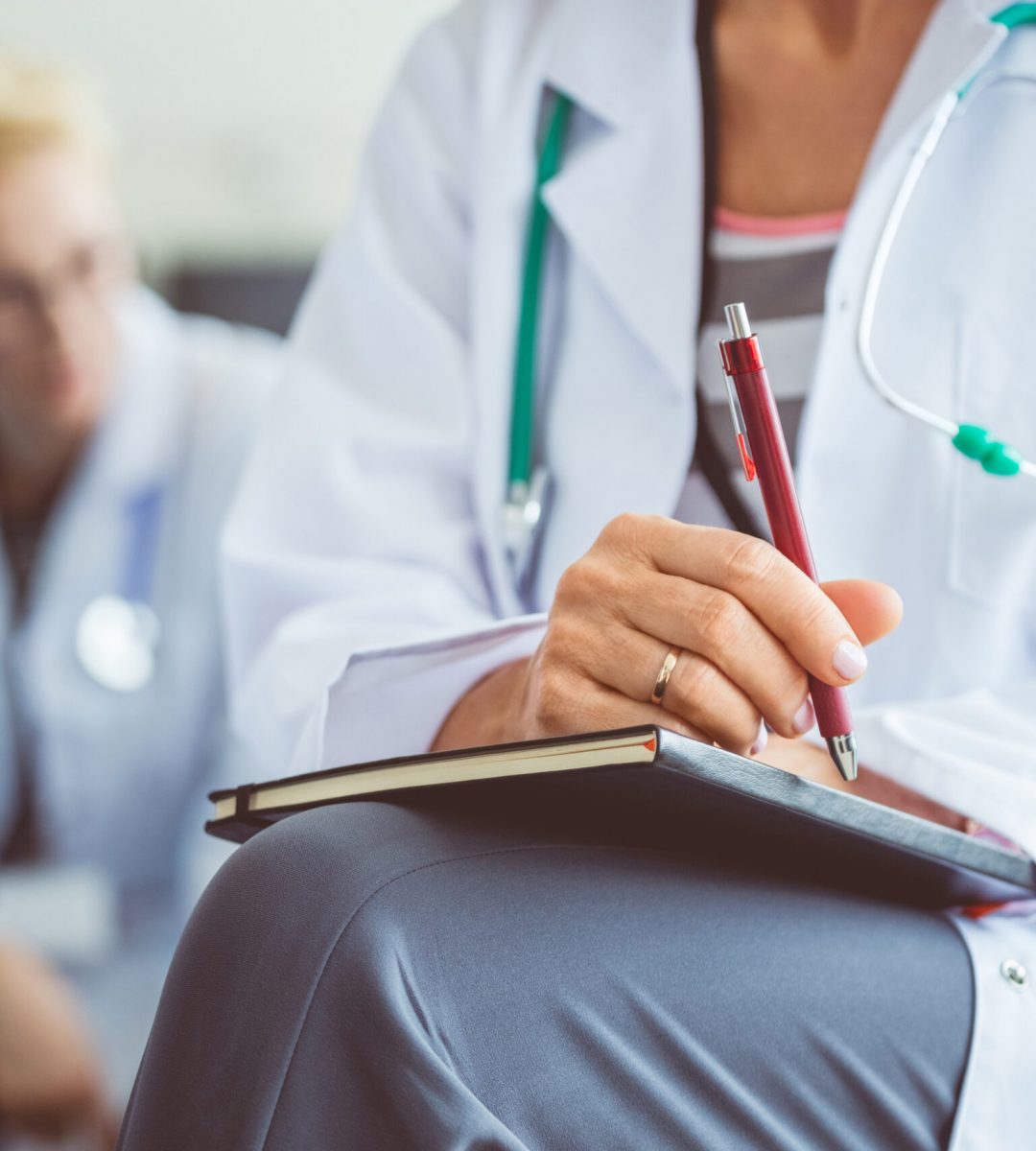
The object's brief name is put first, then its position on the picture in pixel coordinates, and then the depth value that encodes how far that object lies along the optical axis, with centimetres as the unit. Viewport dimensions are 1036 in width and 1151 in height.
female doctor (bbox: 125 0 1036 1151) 93
